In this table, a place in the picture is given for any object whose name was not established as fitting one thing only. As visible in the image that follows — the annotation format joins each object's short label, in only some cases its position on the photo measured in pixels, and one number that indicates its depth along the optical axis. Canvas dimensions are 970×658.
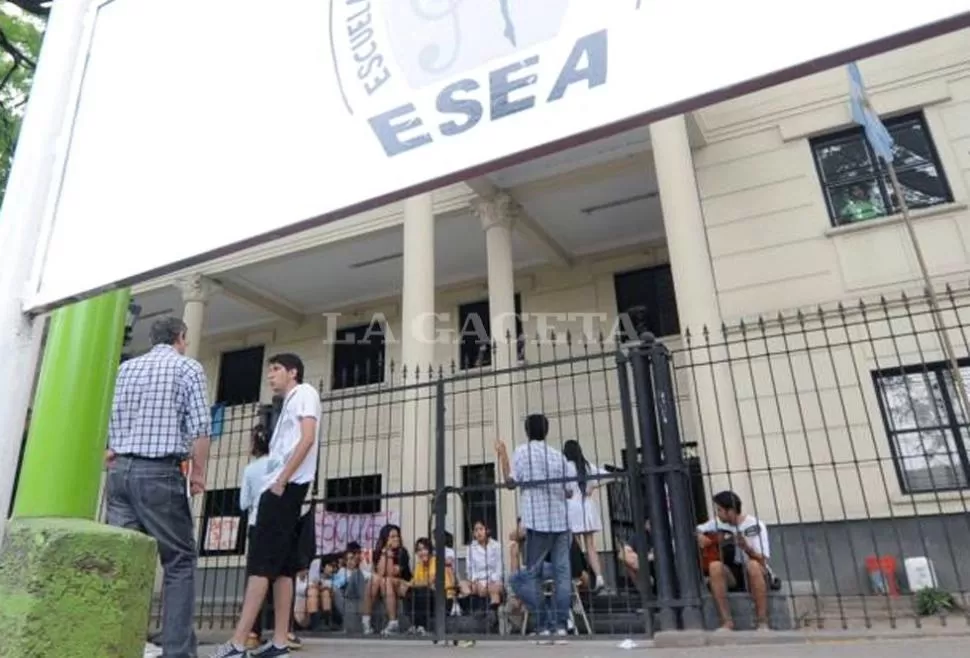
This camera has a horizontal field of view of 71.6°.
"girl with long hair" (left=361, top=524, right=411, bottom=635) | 7.15
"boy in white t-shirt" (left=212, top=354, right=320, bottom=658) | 3.77
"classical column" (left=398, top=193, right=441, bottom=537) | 9.13
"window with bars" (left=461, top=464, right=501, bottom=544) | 10.80
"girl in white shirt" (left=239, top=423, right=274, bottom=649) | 4.68
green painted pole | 1.70
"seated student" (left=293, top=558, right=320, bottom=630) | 7.59
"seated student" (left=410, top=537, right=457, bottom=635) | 6.73
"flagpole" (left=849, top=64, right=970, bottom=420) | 7.90
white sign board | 0.99
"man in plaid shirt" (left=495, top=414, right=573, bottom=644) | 5.37
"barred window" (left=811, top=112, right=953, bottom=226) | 9.84
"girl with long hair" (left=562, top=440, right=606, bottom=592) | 6.20
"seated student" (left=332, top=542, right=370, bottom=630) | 8.21
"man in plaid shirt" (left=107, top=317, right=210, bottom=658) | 3.24
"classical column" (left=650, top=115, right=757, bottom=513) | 8.09
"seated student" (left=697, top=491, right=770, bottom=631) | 5.34
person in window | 9.95
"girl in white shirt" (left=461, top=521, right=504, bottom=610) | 7.41
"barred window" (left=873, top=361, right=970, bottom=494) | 8.19
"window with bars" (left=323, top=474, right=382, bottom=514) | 11.46
